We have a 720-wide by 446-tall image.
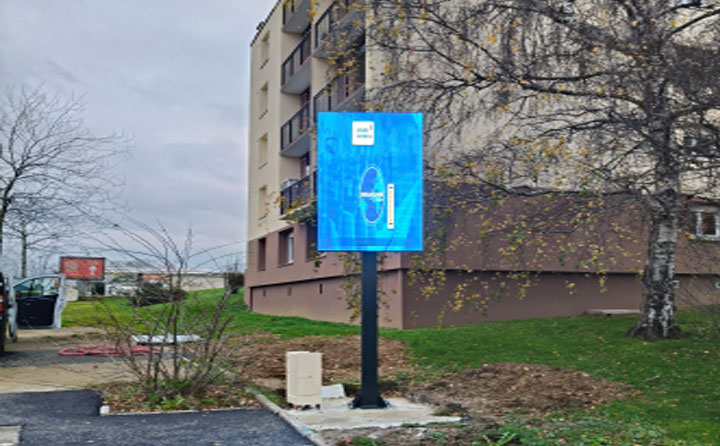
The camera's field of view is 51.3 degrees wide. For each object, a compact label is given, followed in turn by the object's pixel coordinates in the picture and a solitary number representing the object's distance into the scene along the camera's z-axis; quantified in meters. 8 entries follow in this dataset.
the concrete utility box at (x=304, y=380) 8.55
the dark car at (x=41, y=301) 17.70
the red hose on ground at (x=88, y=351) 13.79
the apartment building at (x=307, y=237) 17.84
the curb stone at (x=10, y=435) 6.56
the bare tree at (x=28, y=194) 19.22
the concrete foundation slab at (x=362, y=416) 7.61
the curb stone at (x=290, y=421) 6.75
